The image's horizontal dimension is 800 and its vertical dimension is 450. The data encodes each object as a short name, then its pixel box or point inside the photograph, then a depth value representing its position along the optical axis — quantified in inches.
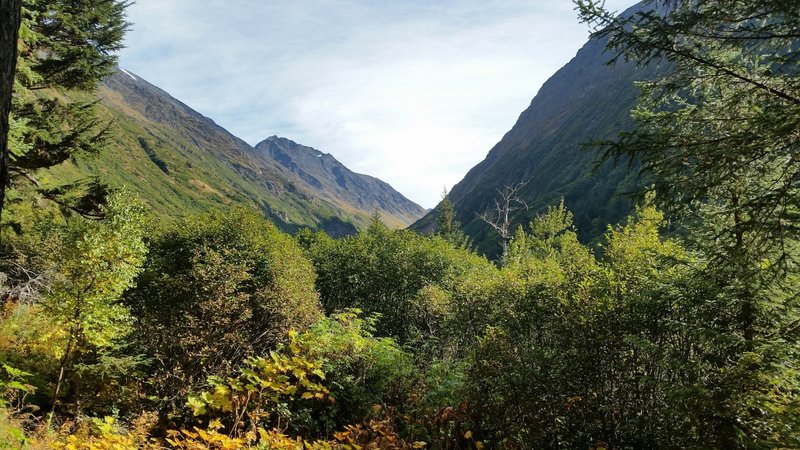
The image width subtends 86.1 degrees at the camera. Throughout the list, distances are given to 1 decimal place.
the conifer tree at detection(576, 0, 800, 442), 165.9
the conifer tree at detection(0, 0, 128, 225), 449.4
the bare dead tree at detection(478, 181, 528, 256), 1415.4
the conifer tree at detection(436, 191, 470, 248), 2202.1
